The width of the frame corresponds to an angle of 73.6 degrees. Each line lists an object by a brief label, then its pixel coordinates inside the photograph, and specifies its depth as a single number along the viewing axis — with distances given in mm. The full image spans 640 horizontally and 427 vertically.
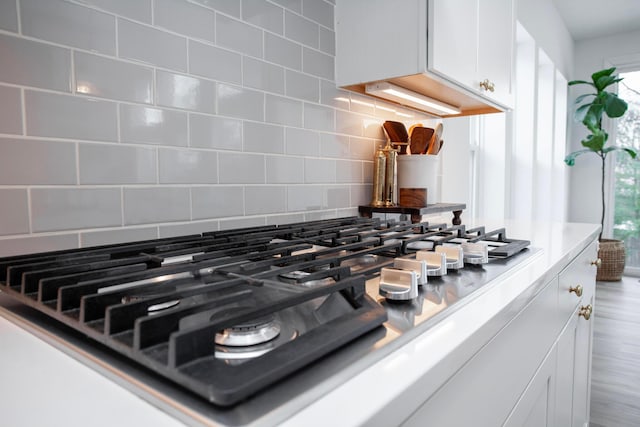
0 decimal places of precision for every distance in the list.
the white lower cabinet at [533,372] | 496
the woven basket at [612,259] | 4281
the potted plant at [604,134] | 4273
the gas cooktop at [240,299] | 326
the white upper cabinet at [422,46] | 1295
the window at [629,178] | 4676
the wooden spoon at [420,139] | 1625
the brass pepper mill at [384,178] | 1581
